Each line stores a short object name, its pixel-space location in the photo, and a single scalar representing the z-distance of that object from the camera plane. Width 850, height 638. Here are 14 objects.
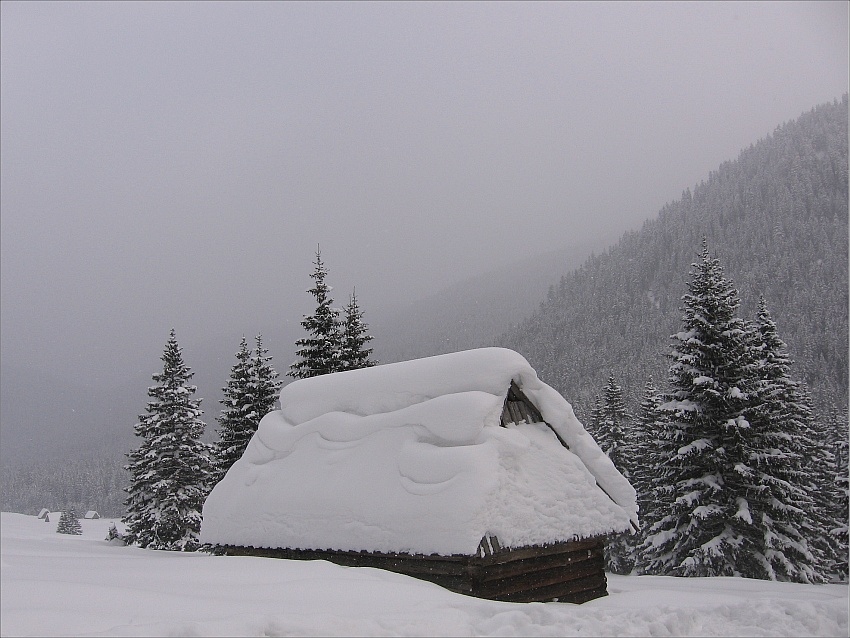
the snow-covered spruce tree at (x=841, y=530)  26.29
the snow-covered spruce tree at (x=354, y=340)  26.30
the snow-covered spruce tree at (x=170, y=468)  26.50
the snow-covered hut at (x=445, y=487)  9.06
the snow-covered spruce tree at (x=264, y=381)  25.70
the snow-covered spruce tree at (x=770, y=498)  18.84
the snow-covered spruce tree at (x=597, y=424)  34.03
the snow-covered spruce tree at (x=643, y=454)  30.50
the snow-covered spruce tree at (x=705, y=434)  19.03
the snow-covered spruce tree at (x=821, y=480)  24.44
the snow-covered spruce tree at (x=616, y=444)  33.00
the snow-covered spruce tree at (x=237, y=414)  25.12
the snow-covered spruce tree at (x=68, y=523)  75.94
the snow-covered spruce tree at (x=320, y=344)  26.11
